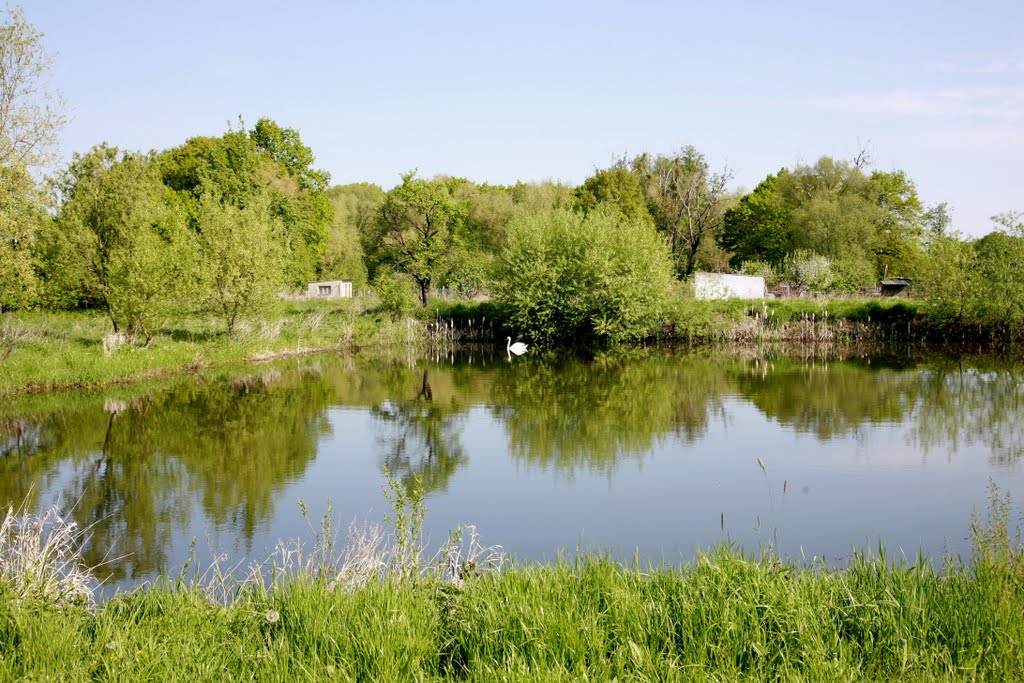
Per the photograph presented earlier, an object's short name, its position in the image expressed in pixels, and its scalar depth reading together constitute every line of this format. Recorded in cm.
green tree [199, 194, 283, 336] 3012
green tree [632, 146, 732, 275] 5856
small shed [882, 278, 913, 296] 4903
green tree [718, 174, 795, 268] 6109
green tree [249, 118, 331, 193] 5688
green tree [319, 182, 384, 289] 6288
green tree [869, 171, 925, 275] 5772
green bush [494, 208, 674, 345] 3653
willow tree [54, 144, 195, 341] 2598
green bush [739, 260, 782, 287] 4944
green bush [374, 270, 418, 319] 4088
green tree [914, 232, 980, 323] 3431
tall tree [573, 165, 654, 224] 5706
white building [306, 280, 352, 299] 4925
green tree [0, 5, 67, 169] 1964
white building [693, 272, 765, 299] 3962
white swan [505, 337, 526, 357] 3584
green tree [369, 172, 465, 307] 4369
